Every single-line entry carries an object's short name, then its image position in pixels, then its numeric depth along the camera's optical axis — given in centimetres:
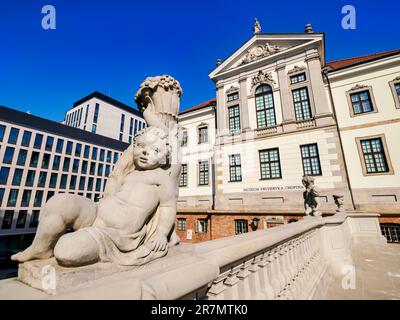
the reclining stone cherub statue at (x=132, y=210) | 115
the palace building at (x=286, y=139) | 1086
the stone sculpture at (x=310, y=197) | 765
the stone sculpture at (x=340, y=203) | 901
